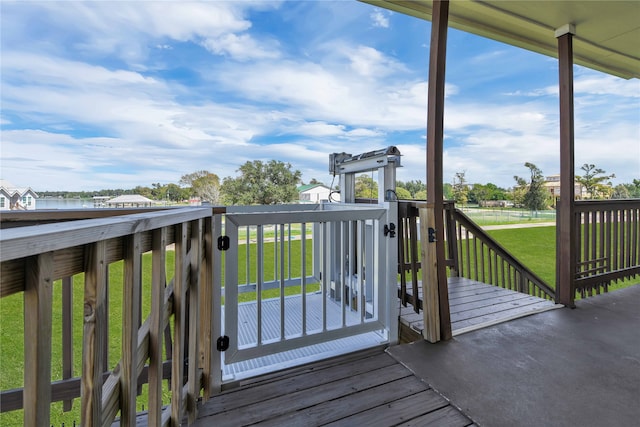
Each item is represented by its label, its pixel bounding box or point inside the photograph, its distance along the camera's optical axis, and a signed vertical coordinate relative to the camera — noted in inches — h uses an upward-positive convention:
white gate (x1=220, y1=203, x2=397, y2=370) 70.3 -24.0
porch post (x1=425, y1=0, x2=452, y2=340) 83.9 +27.1
